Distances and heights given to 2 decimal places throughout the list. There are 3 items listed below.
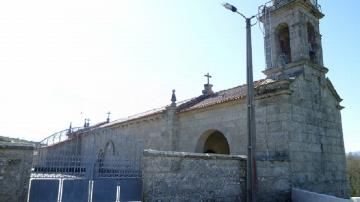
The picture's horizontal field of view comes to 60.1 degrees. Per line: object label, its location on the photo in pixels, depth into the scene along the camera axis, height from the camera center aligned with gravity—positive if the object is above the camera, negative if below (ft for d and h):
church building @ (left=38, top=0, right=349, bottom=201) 38.24 +6.29
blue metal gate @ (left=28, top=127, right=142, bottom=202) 22.97 -1.50
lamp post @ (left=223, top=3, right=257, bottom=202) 25.26 +2.38
